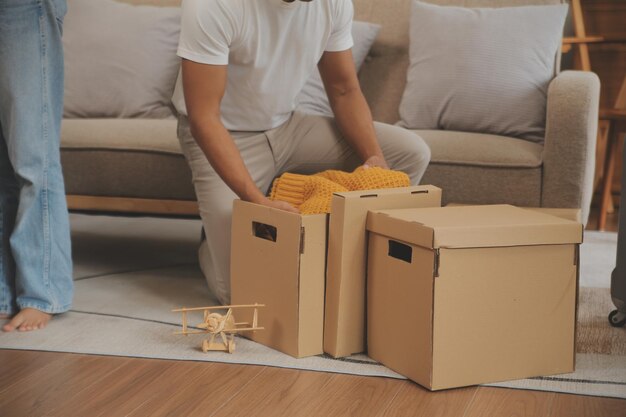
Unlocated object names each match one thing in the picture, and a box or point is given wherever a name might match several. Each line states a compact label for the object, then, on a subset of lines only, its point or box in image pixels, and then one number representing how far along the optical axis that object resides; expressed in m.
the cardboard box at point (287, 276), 3.73
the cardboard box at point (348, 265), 3.71
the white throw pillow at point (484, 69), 4.61
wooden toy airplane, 3.75
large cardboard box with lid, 3.53
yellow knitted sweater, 3.83
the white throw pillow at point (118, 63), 4.87
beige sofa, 4.34
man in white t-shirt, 3.91
